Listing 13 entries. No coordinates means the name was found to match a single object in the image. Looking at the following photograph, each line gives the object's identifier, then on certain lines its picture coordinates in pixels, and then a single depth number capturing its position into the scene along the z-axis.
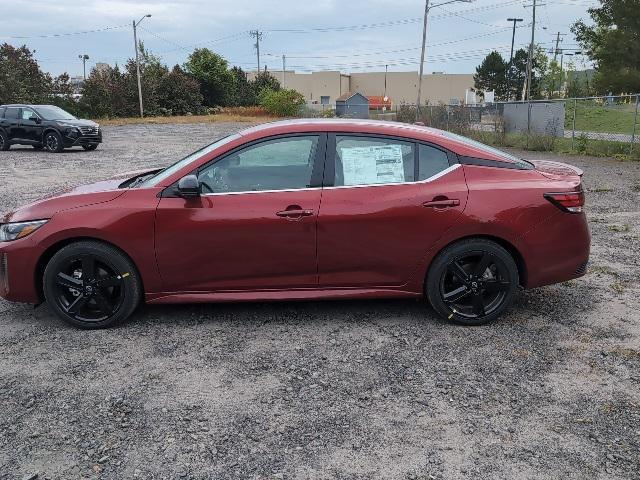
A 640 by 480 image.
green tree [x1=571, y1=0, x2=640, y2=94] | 29.50
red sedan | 4.54
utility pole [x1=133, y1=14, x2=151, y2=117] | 51.47
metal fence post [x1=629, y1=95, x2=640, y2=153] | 17.19
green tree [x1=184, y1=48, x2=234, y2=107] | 61.22
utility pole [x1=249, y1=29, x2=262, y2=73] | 96.89
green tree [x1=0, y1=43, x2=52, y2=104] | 41.91
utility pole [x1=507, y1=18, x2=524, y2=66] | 74.45
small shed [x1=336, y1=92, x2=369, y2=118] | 42.89
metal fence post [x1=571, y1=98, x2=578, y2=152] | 19.90
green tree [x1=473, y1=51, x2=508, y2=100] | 84.00
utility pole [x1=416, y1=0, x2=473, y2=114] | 42.53
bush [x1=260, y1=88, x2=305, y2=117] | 51.88
